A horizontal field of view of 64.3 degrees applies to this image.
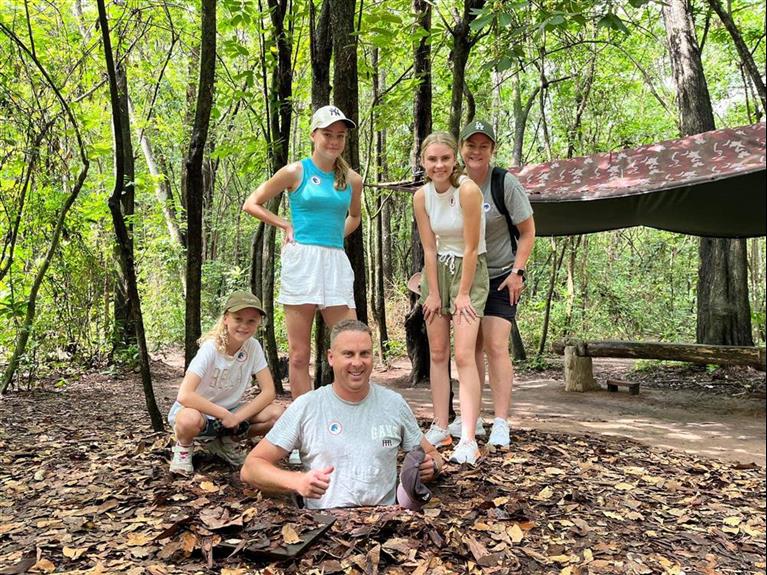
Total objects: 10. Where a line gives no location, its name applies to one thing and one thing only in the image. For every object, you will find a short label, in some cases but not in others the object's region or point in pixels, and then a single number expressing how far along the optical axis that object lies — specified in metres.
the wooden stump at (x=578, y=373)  6.41
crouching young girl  2.65
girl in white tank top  2.90
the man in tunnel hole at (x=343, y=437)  2.25
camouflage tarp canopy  4.20
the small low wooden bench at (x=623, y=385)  6.00
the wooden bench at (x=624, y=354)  5.44
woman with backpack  3.11
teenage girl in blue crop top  2.91
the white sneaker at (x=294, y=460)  2.90
